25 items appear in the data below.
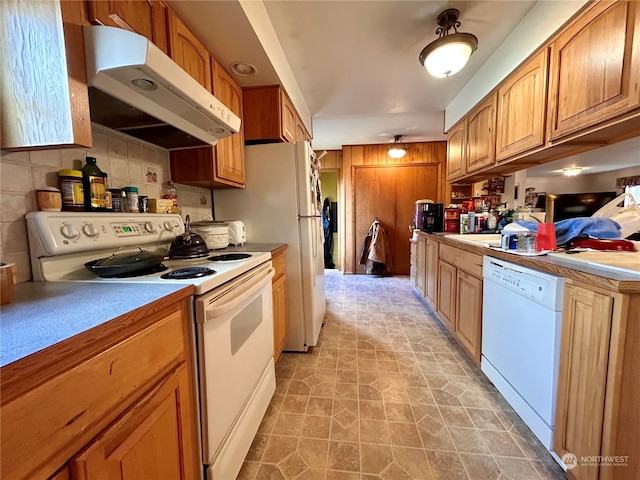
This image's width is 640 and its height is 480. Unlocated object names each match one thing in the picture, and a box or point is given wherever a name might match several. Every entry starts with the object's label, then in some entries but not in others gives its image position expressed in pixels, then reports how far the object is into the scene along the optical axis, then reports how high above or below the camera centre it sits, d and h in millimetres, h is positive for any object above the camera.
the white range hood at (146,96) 819 +479
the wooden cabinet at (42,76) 756 +421
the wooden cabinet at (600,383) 839 -590
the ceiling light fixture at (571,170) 3141 +509
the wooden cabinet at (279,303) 1764 -619
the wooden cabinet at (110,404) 405 -370
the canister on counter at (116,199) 1208 +88
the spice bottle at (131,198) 1276 +97
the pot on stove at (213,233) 1651 -101
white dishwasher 1084 -599
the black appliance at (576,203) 3465 +129
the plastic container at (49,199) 934 +71
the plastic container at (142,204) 1365 +72
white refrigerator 1962 +35
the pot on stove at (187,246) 1327 -151
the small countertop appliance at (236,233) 1822 -115
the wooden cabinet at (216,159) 1610 +363
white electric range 896 -313
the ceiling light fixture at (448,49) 1597 +1047
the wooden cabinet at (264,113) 1996 +790
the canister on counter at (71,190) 1003 +112
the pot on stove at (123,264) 934 -168
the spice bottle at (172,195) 1609 +138
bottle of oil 1067 +128
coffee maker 3137 -39
